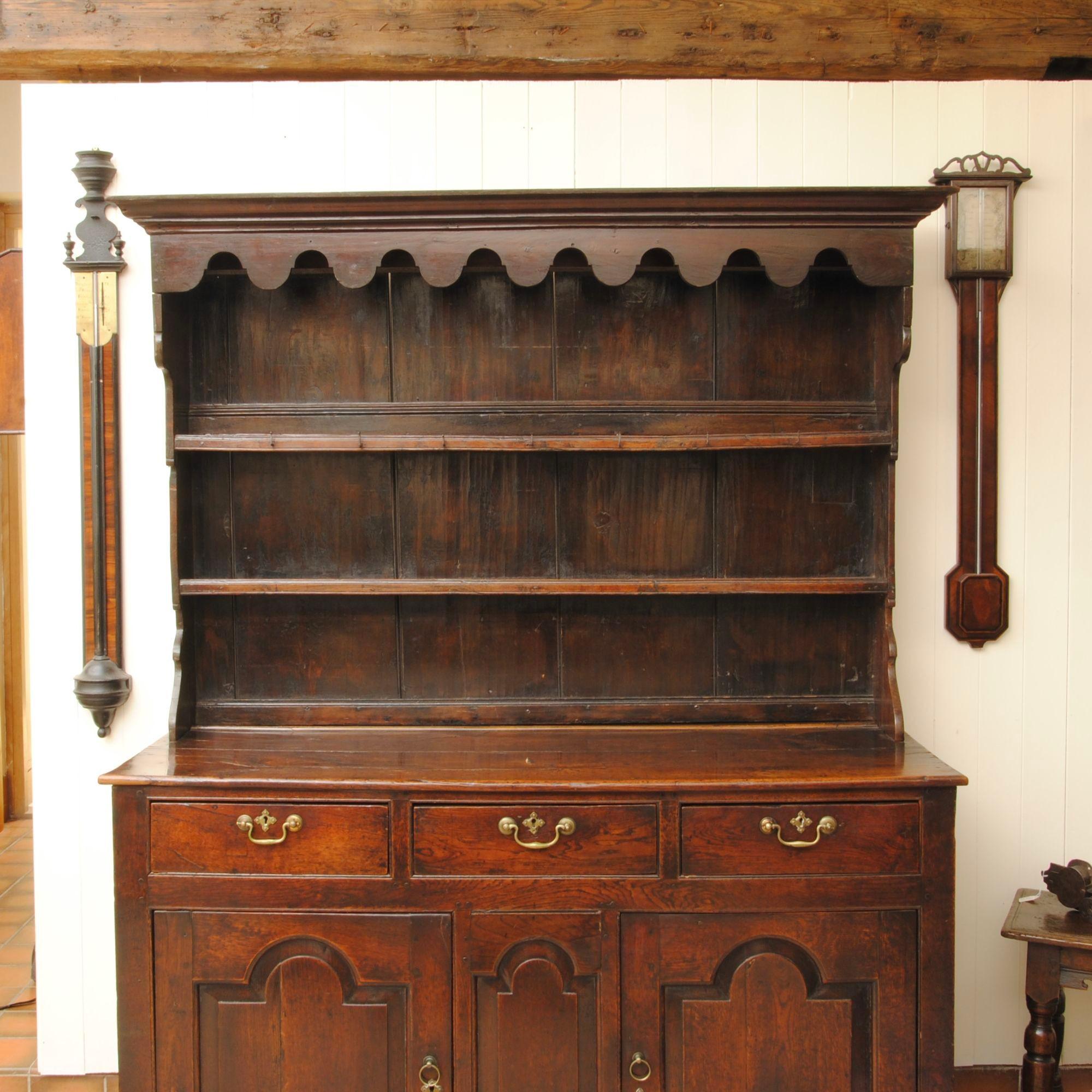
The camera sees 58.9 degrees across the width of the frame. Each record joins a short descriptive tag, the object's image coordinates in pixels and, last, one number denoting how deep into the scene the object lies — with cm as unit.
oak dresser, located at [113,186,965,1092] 204
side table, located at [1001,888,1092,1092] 218
